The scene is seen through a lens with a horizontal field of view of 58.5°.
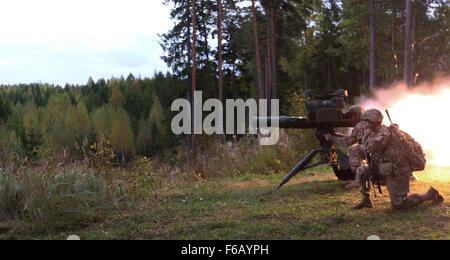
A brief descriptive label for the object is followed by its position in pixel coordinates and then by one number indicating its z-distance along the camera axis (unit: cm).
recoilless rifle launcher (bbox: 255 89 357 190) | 670
